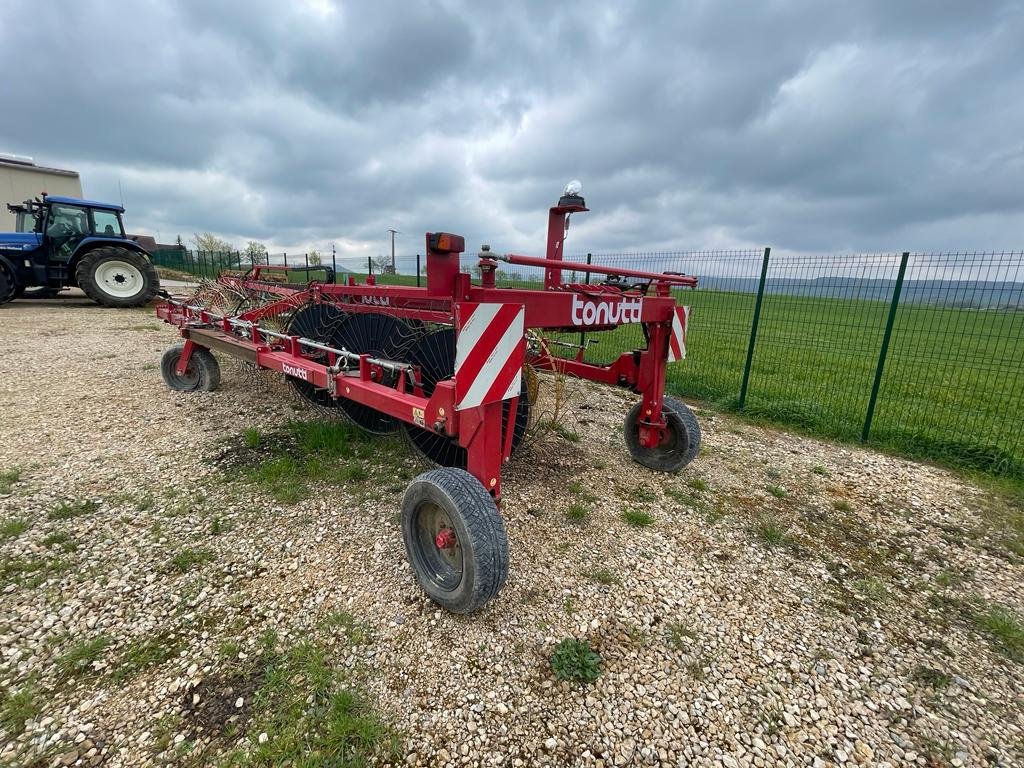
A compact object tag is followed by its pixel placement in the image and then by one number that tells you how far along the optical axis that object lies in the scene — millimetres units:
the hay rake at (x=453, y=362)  2055
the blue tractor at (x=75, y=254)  10562
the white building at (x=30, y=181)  20312
